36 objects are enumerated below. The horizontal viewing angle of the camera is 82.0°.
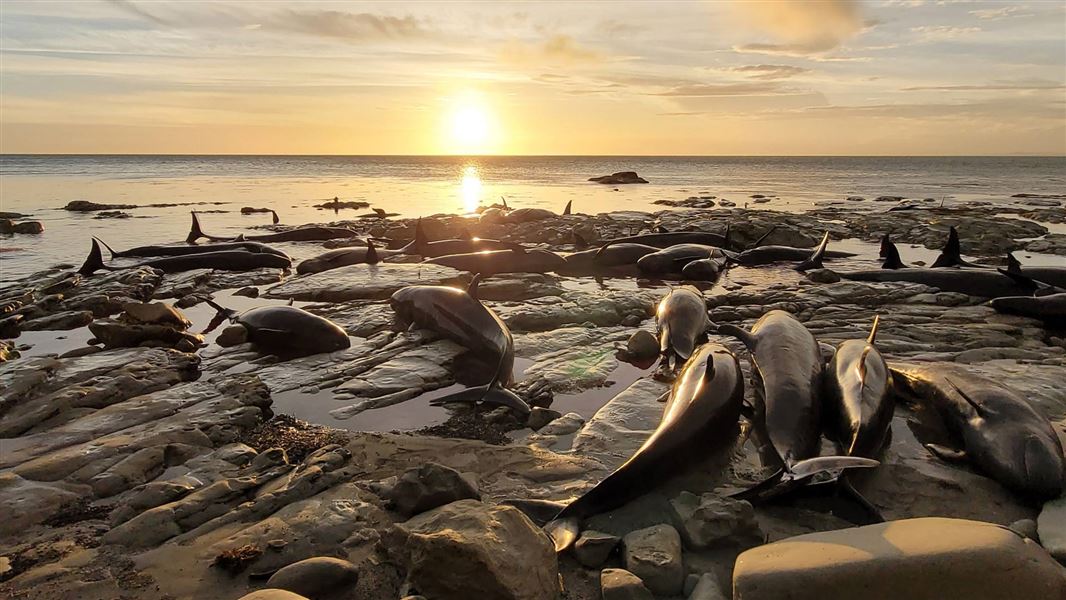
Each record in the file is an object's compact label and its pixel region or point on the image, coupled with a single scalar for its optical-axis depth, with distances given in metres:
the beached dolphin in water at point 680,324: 7.89
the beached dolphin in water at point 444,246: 17.30
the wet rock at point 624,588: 3.49
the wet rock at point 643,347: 8.26
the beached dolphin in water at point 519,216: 25.05
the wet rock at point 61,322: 9.72
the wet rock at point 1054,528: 3.83
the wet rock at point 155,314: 8.88
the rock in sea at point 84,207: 30.39
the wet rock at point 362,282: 12.25
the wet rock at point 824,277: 13.41
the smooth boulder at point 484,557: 3.29
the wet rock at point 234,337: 8.66
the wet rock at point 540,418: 6.11
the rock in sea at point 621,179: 64.56
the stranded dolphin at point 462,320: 7.96
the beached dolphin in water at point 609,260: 15.53
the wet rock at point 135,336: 8.31
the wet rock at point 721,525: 3.95
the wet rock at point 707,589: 3.46
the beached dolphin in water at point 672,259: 15.05
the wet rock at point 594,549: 3.85
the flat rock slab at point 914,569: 3.11
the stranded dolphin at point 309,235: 21.22
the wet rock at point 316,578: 3.52
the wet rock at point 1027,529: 4.08
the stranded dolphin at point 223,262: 15.47
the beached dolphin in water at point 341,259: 15.47
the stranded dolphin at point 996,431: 4.54
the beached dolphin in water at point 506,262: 14.66
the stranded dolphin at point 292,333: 8.50
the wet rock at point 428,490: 4.34
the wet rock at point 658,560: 3.63
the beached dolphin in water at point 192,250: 16.64
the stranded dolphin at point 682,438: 4.28
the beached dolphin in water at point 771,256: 16.42
